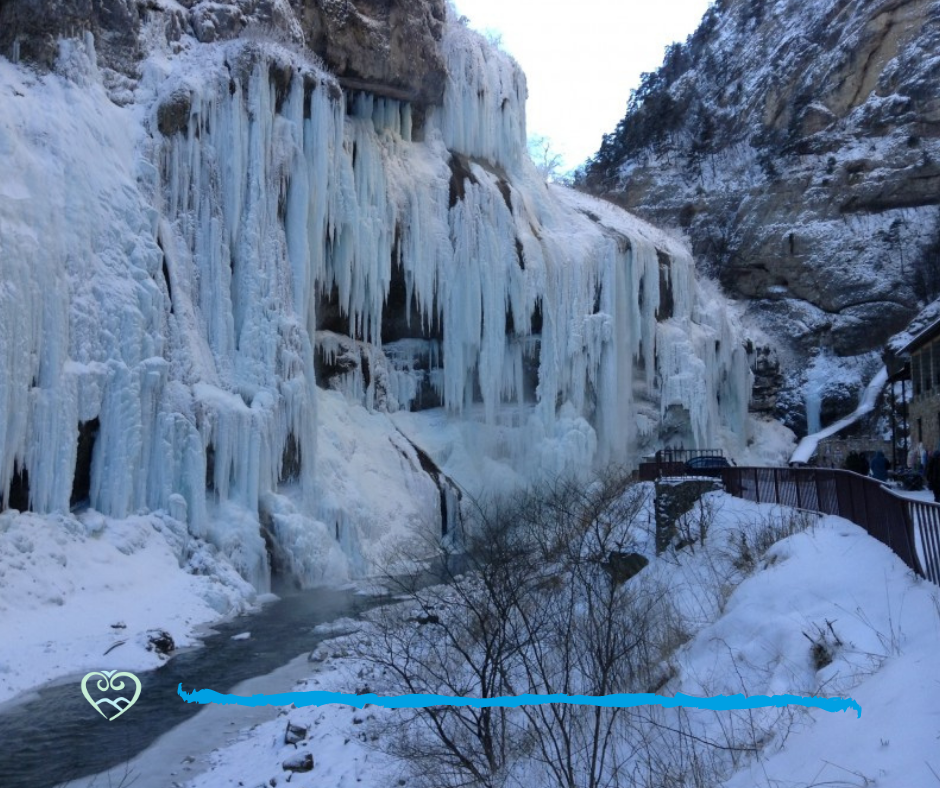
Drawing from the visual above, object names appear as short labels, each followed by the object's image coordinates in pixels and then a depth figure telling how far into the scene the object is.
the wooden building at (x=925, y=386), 27.55
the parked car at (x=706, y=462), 24.61
